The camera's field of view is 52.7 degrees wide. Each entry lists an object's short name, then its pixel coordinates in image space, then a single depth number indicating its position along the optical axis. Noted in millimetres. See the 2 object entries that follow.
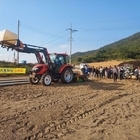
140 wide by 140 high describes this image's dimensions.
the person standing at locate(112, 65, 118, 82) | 12652
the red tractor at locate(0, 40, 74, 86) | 9857
